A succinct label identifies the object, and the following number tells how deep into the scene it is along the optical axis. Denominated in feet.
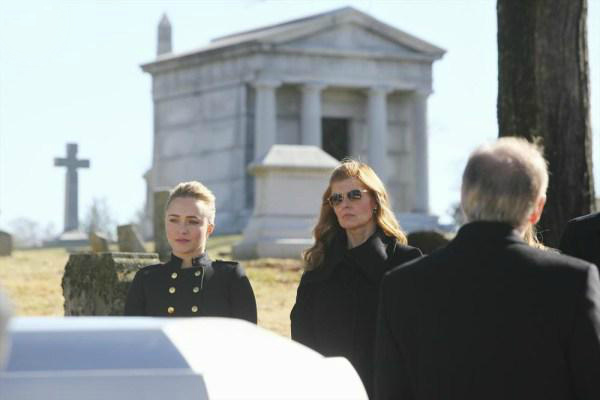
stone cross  119.96
